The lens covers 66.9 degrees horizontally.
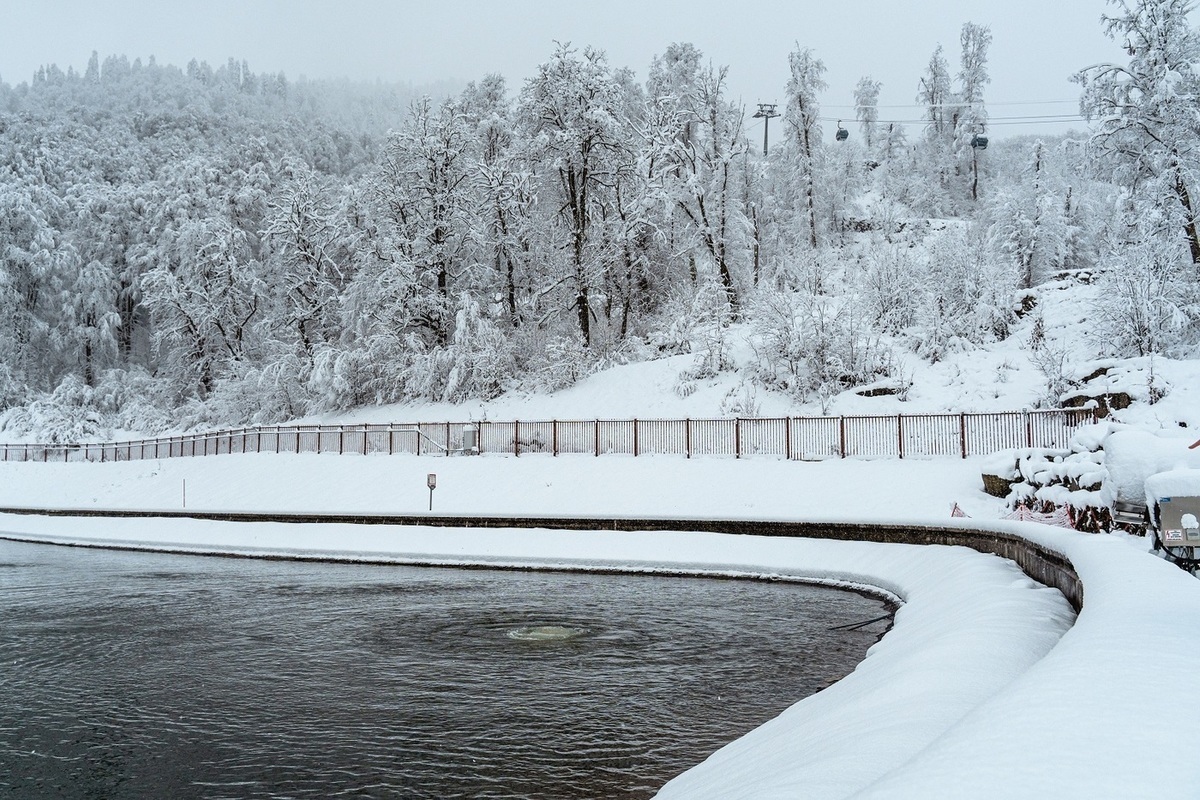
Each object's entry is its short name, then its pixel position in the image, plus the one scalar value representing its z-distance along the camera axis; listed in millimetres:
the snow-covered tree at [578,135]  45688
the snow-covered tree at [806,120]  66500
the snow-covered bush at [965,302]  36719
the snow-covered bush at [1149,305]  30562
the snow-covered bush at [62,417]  56406
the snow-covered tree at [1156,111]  33688
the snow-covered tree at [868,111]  107688
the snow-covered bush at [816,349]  35375
